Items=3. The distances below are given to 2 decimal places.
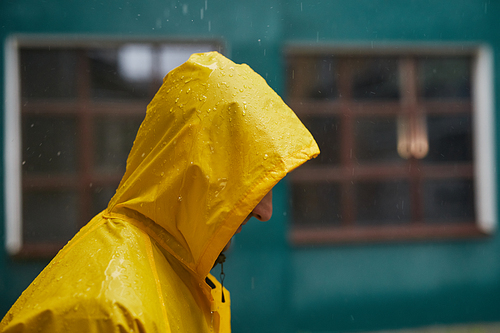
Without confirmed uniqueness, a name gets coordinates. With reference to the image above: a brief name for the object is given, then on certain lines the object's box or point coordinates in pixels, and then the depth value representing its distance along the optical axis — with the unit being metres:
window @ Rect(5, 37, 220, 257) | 3.83
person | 0.96
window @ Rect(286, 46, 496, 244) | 4.23
